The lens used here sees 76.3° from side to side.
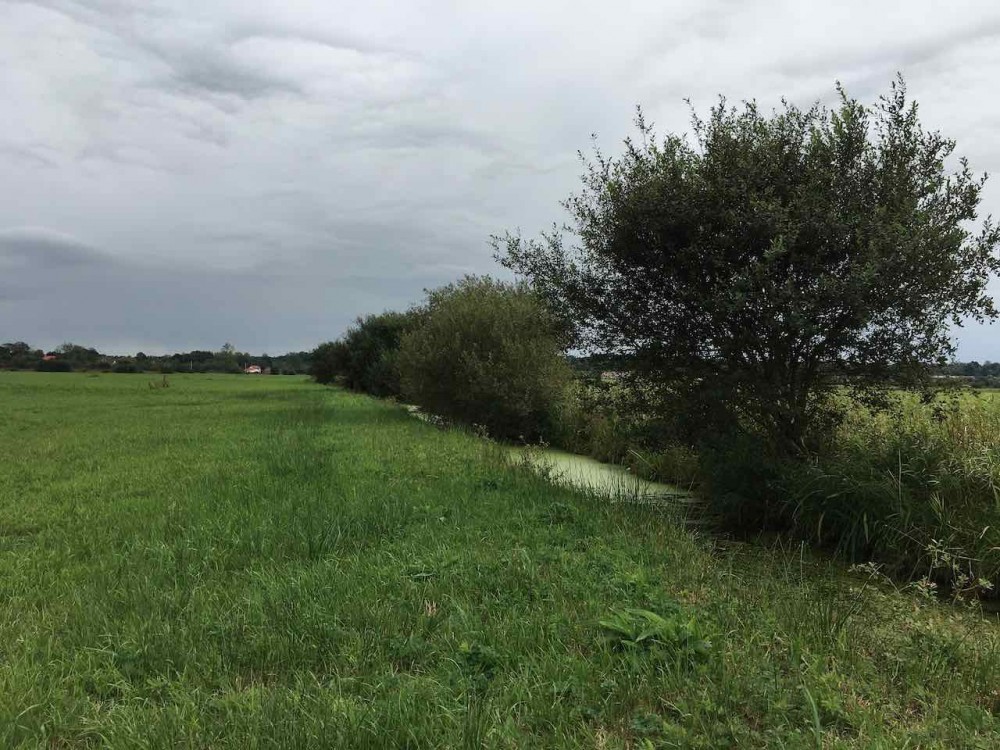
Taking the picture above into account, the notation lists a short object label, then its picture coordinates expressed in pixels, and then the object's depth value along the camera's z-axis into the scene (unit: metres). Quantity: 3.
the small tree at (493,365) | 18.80
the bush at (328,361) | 54.59
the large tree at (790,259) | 8.09
